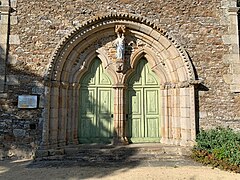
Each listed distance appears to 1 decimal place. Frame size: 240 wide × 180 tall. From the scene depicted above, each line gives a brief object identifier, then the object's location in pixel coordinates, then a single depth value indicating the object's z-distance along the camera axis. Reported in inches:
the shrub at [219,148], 182.1
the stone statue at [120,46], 245.4
